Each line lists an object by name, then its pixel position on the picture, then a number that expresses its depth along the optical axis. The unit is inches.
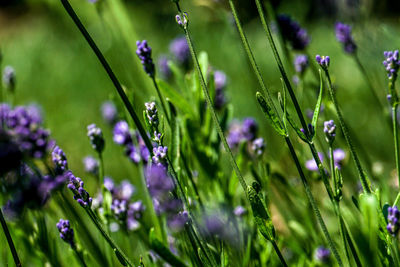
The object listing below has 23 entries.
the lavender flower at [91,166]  55.6
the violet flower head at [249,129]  55.9
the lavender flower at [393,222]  48.2
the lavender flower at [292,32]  55.5
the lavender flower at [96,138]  52.1
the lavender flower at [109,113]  65.1
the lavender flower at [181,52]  62.8
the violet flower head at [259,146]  53.0
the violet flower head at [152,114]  48.1
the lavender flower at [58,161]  49.9
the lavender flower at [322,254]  54.0
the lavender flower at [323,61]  48.2
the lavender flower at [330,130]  48.8
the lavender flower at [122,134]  54.2
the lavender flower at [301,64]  55.4
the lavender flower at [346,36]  56.0
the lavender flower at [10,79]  57.2
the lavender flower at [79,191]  48.0
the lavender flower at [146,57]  50.7
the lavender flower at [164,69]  68.4
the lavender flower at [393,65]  49.2
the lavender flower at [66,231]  49.5
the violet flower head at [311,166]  54.8
